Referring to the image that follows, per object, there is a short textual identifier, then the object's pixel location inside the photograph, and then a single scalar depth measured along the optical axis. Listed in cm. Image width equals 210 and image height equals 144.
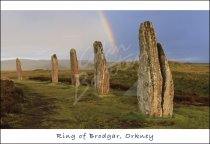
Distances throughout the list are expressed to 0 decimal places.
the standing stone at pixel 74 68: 4181
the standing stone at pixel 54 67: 4733
